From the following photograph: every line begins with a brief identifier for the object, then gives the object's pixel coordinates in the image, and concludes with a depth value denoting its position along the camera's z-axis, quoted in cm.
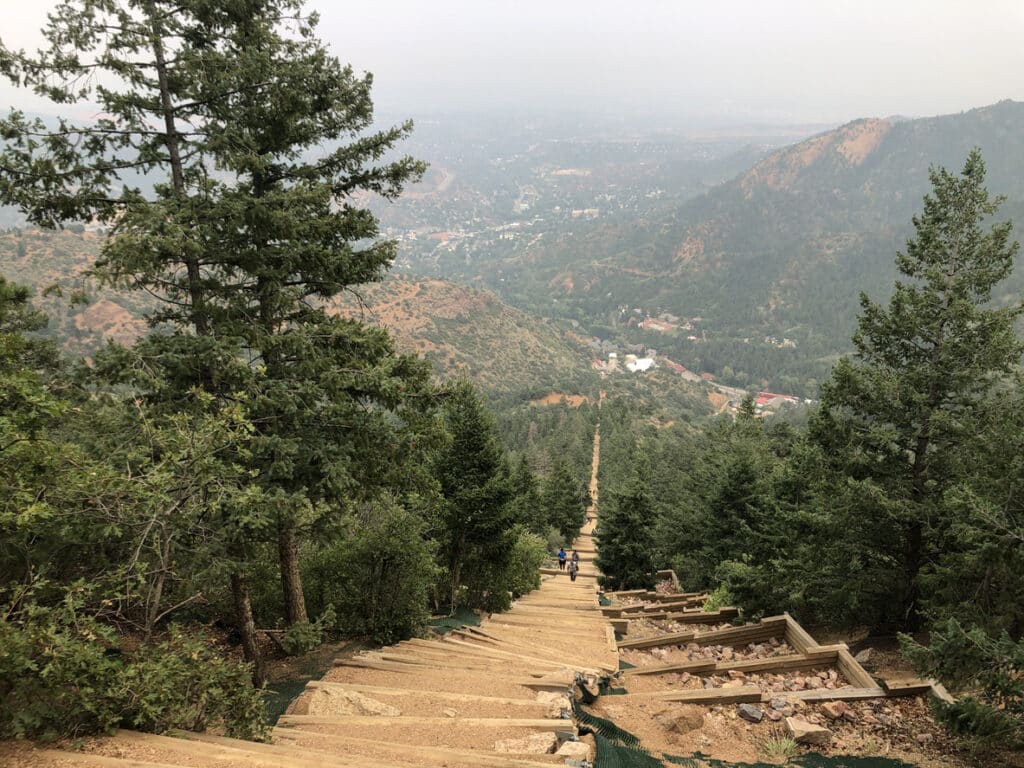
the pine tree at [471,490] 1251
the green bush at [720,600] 1401
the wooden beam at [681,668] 822
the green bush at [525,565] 1489
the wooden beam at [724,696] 657
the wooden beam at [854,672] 680
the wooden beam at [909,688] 650
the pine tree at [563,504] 4419
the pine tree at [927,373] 948
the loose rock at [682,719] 611
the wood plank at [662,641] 1034
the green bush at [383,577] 859
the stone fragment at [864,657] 874
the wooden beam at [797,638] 856
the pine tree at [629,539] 2455
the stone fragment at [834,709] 629
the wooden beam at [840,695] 653
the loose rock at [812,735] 582
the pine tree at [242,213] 614
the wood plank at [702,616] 1266
